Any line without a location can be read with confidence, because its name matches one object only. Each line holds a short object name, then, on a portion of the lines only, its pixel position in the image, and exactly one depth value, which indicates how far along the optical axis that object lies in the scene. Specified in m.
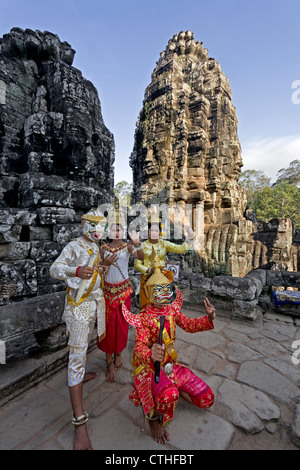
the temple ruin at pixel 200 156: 13.84
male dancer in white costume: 1.92
